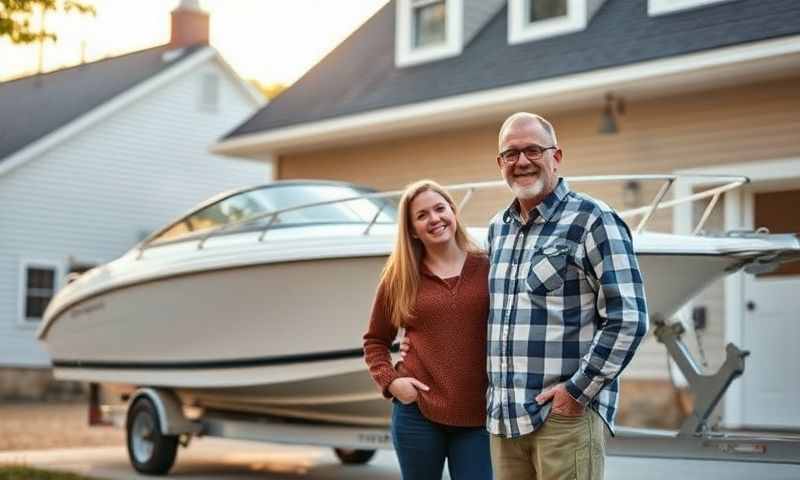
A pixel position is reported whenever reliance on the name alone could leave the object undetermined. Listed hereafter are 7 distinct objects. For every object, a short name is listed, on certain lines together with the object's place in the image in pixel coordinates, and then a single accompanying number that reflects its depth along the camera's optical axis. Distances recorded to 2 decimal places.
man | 3.45
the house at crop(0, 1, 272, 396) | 20.50
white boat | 6.79
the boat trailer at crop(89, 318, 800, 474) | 5.97
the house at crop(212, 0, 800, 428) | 10.16
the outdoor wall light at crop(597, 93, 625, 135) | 11.00
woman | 3.91
